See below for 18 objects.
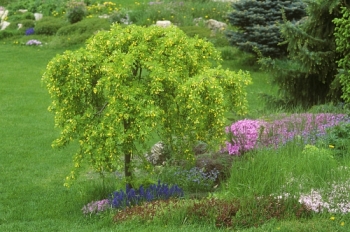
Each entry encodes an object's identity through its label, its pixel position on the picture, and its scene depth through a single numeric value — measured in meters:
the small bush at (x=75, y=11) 23.00
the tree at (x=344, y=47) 10.47
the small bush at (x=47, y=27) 22.64
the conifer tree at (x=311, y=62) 11.09
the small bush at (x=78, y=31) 20.62
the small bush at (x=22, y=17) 24.91
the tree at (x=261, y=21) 16.75
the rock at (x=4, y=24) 24.47
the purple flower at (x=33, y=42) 21.48
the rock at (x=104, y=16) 22.73
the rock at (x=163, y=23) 20.07
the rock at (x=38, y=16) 24.83
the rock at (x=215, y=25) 20.87
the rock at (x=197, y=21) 21.53
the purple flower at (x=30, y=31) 22.83
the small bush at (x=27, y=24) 23.50
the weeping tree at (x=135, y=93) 7.08
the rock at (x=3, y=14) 26.05
